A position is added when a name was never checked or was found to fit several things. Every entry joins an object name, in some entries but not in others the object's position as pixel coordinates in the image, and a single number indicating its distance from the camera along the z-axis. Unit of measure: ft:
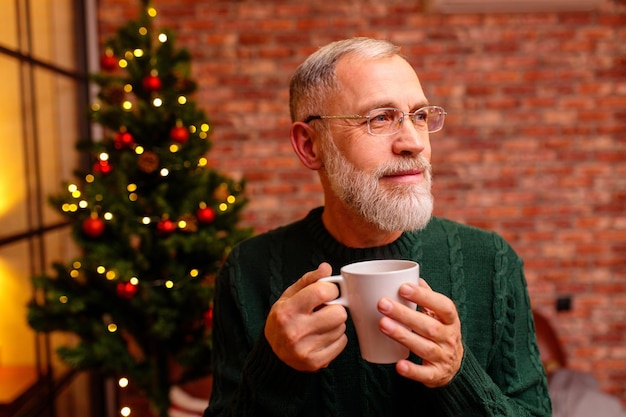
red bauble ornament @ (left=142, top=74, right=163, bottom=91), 7.32
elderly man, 3.15
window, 7.32
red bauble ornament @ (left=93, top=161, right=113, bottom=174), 7.31
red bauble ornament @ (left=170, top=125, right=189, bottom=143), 7.31
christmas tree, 7.13
